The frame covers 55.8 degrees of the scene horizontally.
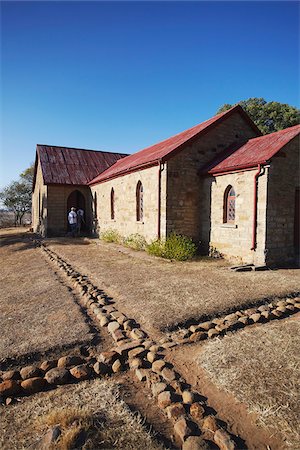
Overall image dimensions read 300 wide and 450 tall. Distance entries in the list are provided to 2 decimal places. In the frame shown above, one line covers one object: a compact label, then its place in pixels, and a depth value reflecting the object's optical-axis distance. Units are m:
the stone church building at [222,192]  9.39
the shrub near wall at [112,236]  15.48
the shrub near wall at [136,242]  12.84
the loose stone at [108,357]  3.65
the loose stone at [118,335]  4.23
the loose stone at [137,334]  4.27
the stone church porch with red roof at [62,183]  19.41
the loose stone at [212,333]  4.37
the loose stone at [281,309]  5.31
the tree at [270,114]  25.59
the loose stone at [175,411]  2.72
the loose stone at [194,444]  2.36
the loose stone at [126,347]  3.86
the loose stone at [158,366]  3.49
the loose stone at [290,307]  5.43
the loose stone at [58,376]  3.26
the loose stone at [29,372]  3.33
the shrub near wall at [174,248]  10.63
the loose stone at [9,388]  3.06
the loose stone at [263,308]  5.39
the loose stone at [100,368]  3.45
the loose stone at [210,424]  2.59
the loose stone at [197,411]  2.73
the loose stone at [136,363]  3.56
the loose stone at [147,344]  3.97
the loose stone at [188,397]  2.94
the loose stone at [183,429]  2.50
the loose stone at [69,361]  3.56
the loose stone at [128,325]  4.55
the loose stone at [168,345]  4.04
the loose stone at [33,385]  3.14
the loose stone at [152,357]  3.69
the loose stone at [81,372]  3.35
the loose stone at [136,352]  3.79
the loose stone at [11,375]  3.29
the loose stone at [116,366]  3.52
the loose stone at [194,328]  4.49
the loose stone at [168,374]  3.31
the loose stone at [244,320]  4.80
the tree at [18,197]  32.59
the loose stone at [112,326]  4.49
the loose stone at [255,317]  4.91
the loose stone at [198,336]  4.25
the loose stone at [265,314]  5.01
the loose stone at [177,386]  3.10
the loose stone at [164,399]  2.89
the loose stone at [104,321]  4.71
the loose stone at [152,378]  3.24
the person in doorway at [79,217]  19.33
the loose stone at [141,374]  3.35
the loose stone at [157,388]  3.07
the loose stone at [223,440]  2.37
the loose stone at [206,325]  4.57
